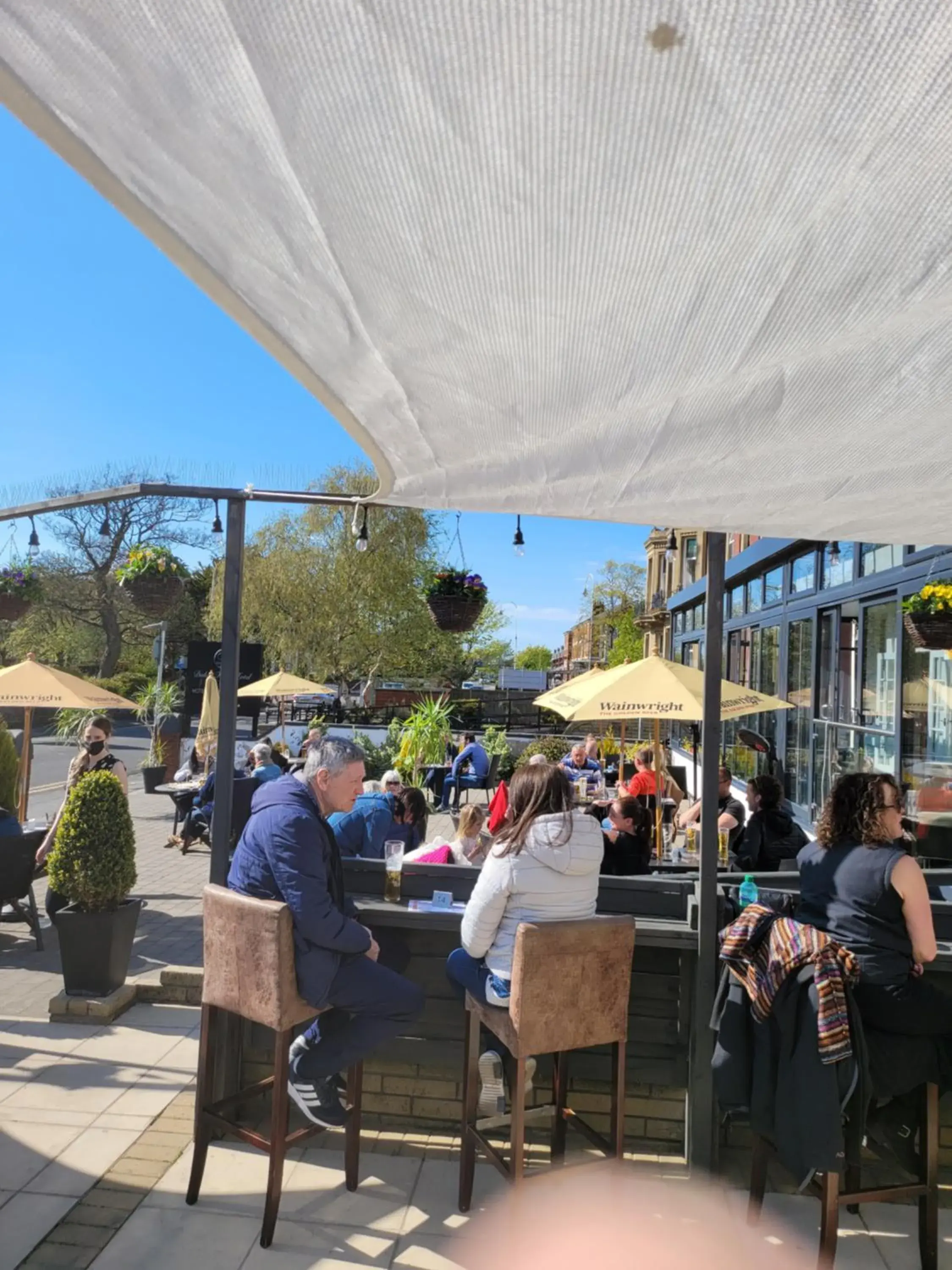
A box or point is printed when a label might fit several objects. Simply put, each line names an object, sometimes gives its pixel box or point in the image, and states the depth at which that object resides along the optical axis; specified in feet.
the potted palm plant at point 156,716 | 48.75
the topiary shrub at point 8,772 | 23.26
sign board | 33.32
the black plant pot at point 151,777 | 48.55
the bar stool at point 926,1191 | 9.50
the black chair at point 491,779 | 42.14
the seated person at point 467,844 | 16.25
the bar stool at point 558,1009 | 9.61
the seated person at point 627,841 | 19.81
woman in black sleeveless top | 9.39
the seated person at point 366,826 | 17.62
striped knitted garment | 8.89
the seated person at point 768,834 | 19.27
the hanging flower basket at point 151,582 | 22.24
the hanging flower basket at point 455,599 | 19.77
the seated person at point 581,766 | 36.62
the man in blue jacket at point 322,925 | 9.86
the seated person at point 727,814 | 20.95
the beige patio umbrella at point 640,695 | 21.15
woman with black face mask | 20.45
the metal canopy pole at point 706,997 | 11.22
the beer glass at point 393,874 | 12.31
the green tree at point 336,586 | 87.71
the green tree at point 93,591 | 102.94
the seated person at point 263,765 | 28.68
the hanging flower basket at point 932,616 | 16.90
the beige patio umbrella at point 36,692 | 23.93
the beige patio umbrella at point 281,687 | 40.81
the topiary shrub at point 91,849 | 15.99
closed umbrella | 33.42
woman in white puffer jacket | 10.07
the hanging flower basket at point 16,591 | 26.37
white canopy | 3.16
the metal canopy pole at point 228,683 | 12.09
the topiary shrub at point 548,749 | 40.32
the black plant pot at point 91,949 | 15.64
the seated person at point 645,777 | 28.07
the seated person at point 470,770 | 41.60
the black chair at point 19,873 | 19.12
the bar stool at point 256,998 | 9.74
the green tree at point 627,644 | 139.64
